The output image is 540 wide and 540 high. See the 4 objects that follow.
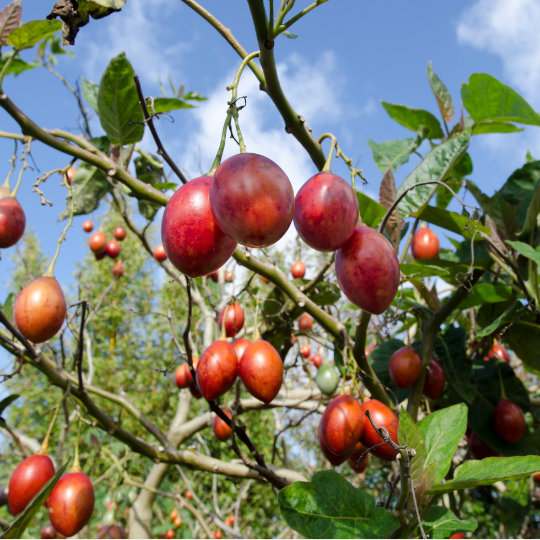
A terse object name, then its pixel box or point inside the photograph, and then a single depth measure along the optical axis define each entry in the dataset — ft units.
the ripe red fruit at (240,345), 3.79
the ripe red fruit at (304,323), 6.44
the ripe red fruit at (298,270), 7.72
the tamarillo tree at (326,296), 1.60
